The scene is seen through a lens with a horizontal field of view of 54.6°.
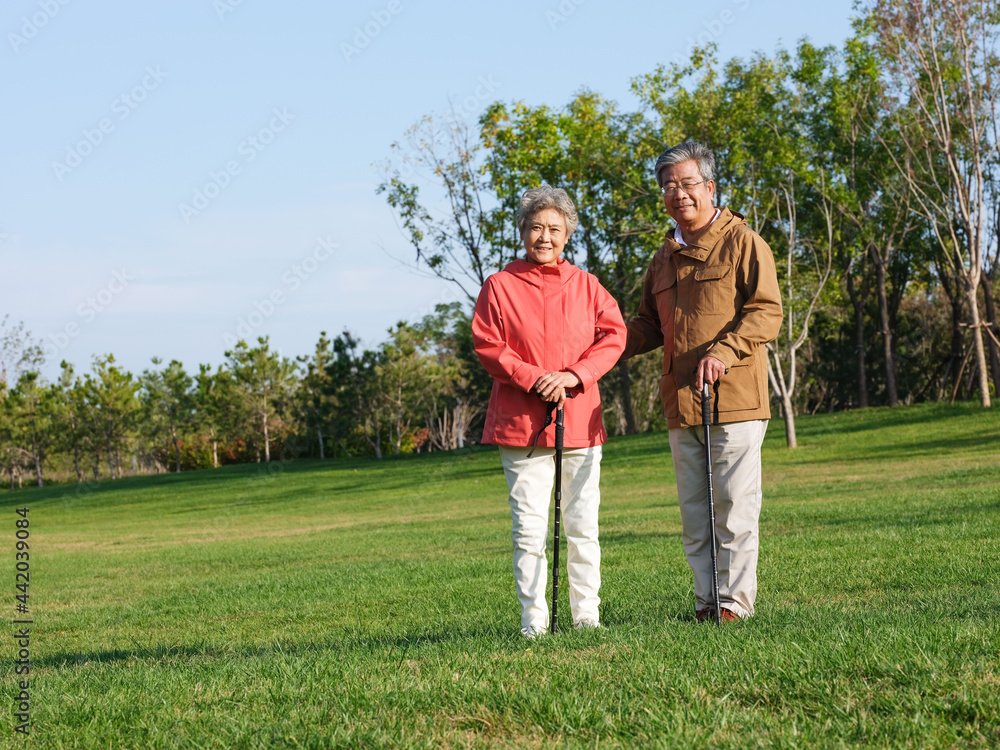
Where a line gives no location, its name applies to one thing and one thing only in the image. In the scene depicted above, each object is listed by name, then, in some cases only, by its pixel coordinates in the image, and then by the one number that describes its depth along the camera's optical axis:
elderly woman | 4.68
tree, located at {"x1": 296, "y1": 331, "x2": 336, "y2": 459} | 44.69
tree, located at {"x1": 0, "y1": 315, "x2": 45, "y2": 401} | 49.38
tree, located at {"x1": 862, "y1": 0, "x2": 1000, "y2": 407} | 25.09
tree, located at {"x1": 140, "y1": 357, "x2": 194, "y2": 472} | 50.22
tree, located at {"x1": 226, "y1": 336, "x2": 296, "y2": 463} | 48.22
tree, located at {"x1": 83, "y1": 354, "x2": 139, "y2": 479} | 44.97
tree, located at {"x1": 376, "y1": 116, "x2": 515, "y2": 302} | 31.81
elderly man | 4.87
